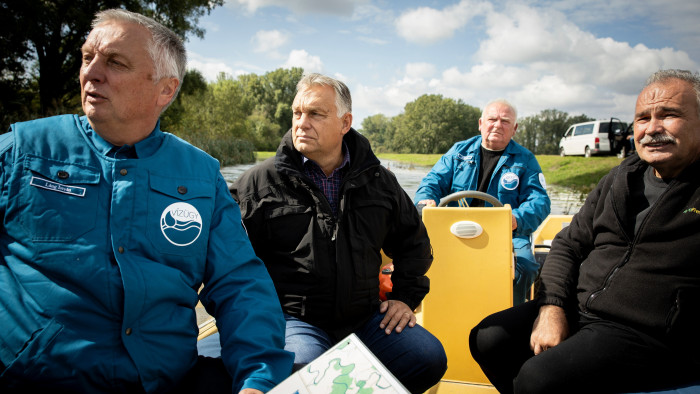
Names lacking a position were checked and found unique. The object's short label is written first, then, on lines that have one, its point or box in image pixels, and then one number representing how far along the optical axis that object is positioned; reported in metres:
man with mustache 1.51
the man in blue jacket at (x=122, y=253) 1.15
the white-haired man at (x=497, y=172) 3.31
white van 20.02
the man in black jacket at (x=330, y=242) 1.81
